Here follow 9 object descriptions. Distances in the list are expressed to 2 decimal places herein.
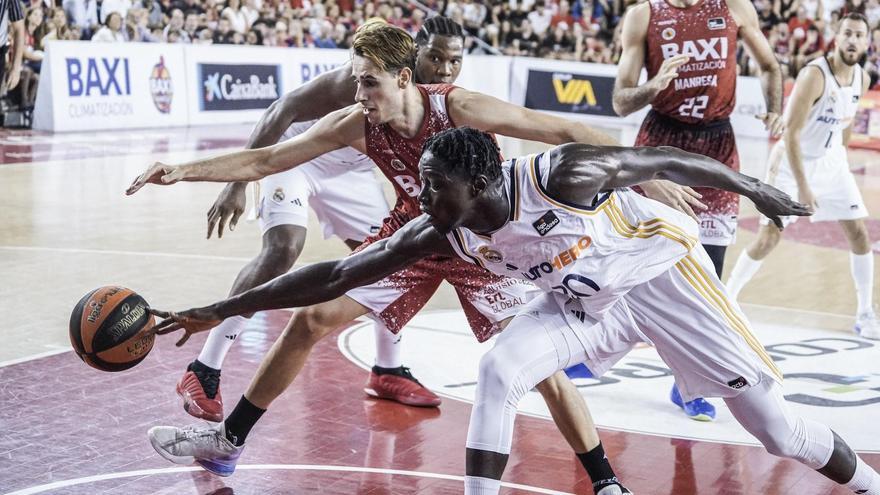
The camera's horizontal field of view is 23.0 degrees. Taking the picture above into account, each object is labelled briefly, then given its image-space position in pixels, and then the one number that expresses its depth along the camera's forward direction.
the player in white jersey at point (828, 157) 13.35
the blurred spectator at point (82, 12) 34.02
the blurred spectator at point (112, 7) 34.32
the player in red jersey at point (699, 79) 10.96
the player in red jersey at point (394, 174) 8.04
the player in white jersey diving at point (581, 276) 6.79
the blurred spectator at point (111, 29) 33.06
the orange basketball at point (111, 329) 7.66
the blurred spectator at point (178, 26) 35.63
